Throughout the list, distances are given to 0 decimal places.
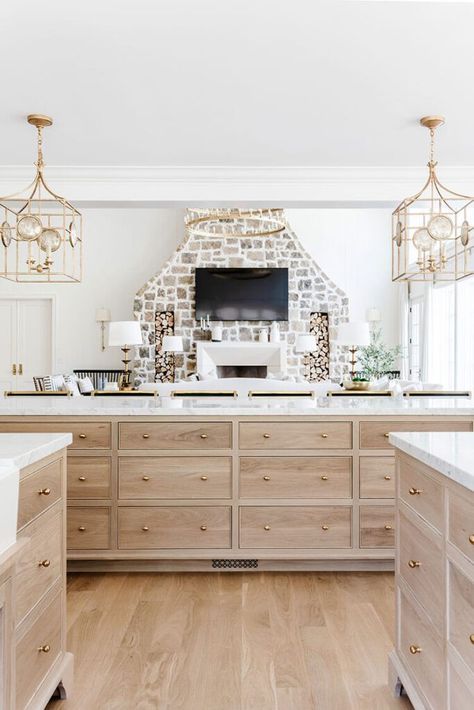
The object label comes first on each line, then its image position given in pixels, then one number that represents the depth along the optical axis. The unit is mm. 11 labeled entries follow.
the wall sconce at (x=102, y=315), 10688
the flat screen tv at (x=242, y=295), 10695
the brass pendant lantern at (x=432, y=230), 3431
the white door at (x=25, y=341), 10648
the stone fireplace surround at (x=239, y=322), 10672
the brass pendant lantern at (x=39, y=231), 3514
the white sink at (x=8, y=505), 1397
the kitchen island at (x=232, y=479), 3320
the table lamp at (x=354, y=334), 5621
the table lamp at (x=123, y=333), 6410
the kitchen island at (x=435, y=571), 1488
